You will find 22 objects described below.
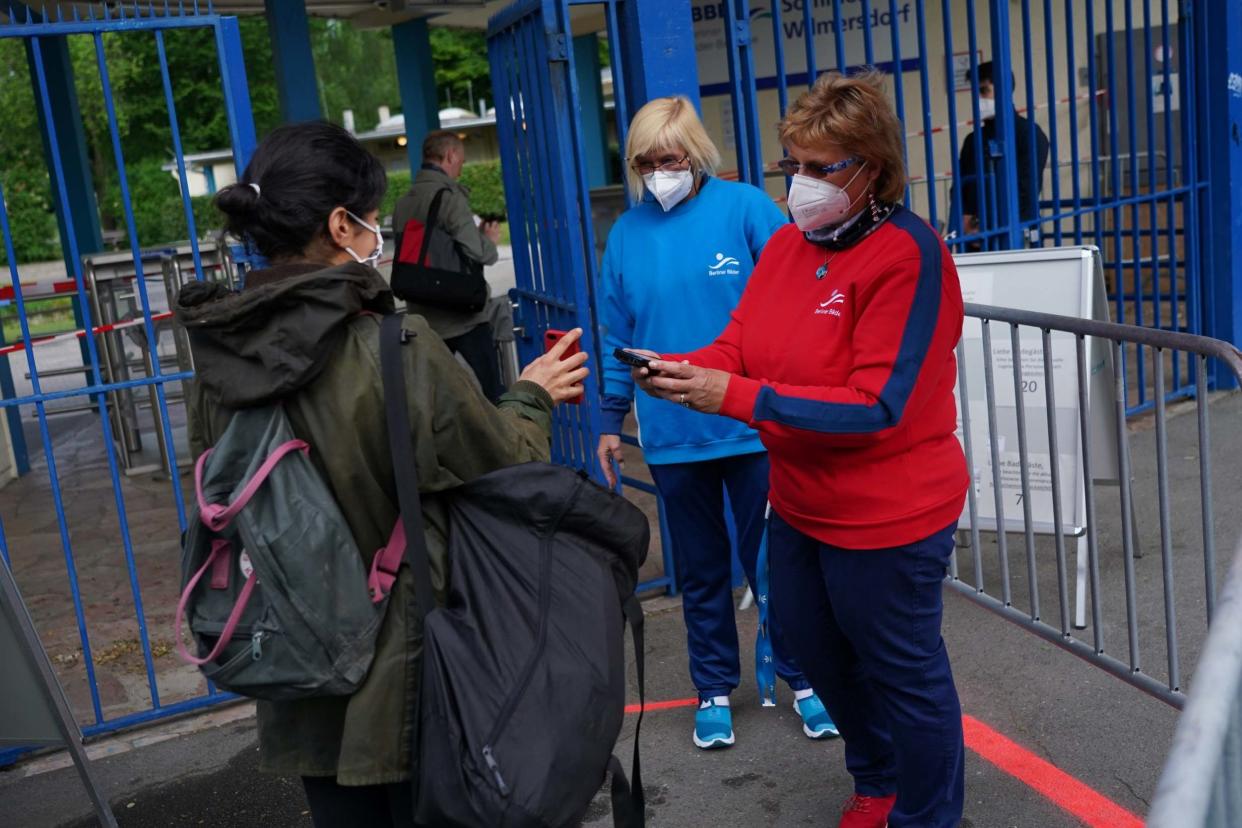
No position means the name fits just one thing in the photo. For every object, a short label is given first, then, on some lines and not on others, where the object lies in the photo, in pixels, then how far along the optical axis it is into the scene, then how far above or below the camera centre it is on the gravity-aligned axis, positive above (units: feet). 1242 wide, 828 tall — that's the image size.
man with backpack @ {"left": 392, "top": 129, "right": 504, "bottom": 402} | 22.84 -0.53
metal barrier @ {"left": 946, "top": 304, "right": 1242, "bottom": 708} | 10.70 -3.62
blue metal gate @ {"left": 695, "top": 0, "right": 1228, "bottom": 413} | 18.04 +0.65
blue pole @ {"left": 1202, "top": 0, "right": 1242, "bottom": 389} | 23.12 -0.84
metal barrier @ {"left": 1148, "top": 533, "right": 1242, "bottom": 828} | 3.62 -1.84
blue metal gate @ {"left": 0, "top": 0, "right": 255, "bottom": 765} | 13.08 -5.22
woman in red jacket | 8.81 -1.62
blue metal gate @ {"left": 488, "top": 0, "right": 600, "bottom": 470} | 15.20 +0.08
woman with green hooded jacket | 6.83 -0.87
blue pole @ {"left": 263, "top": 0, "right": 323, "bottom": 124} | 27.76 +3.58
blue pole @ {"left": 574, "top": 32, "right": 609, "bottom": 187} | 54.95 +3.67
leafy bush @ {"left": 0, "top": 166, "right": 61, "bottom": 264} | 115.75 +3.45
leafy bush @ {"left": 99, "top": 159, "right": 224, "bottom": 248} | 121.80 +2.88
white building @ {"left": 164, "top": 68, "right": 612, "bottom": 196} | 155.02 +9.21
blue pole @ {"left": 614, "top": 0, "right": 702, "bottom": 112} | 15.34 +1.56
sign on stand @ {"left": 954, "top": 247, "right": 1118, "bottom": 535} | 15.26 -2.88
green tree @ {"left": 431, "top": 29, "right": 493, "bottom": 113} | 177.58 +18.93
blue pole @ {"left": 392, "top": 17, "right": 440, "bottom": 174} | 40.52 +3.95
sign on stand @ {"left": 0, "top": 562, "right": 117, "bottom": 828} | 10.91 -3.77
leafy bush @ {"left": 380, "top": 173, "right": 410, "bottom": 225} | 157.80 +2.84
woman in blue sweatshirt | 12.19 -1.26
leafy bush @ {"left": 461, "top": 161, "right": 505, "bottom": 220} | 166.20 +1.68
